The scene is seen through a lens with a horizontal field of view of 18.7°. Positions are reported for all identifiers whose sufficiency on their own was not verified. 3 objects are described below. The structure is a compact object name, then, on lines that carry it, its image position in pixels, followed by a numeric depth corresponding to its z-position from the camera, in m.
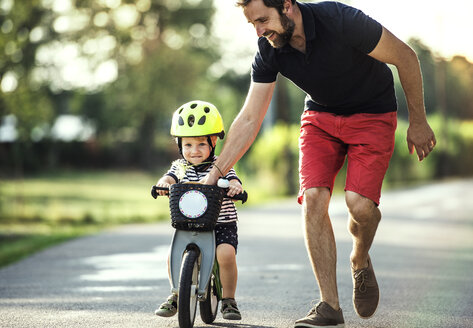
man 8.15
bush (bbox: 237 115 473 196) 44.63
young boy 8.83
